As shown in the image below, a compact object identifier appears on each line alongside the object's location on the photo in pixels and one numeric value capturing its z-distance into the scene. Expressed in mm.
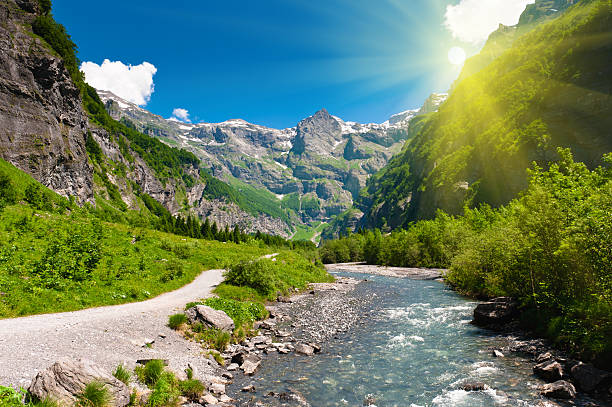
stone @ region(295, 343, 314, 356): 19625
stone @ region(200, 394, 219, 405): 12586
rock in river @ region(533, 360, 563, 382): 14776
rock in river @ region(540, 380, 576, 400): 13177
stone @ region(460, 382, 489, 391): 14632
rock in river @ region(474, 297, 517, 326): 24969
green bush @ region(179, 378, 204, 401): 12617
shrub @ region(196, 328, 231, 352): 19094
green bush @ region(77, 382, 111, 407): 8969
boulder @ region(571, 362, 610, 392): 13523
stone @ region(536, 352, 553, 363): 17062
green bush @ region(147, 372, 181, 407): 11211
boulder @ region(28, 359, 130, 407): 8625
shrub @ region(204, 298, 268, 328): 24406
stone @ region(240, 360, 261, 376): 16141
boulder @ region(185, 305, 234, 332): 20797
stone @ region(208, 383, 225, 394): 13605
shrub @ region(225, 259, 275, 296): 34825
